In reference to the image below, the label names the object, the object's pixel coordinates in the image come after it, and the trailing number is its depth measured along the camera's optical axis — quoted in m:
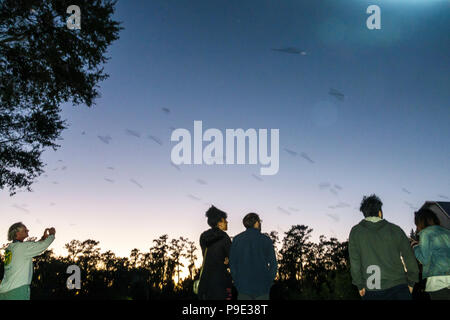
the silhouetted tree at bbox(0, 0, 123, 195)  11.35
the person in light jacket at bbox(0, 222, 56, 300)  5.68
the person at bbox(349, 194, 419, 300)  4.42
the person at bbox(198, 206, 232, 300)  5.36
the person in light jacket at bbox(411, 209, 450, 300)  4.99
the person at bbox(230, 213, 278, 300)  5.14
